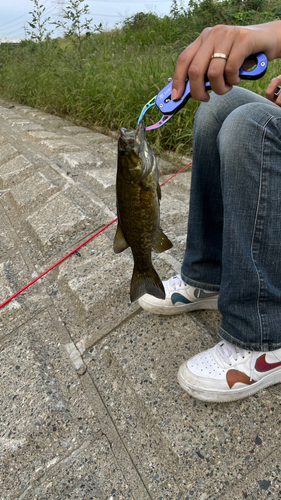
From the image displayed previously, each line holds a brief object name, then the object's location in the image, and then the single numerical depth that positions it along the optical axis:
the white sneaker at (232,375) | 1.32
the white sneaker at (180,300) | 1.68
